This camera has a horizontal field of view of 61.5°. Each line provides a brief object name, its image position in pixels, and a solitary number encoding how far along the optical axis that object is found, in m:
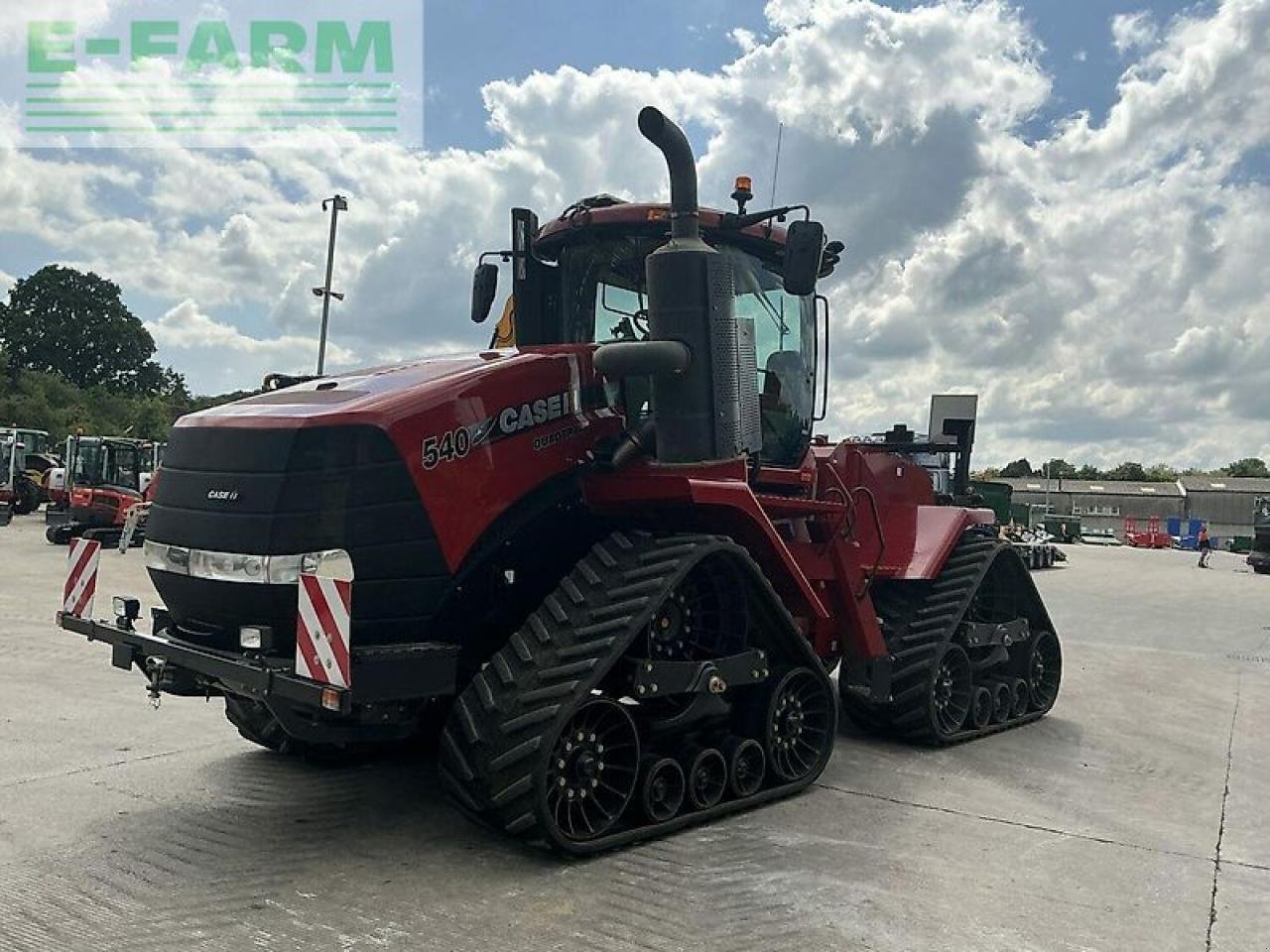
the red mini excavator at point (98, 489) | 22.44
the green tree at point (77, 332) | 72.06
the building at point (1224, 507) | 64.69
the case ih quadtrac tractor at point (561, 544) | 4.35
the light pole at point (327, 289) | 20.78
